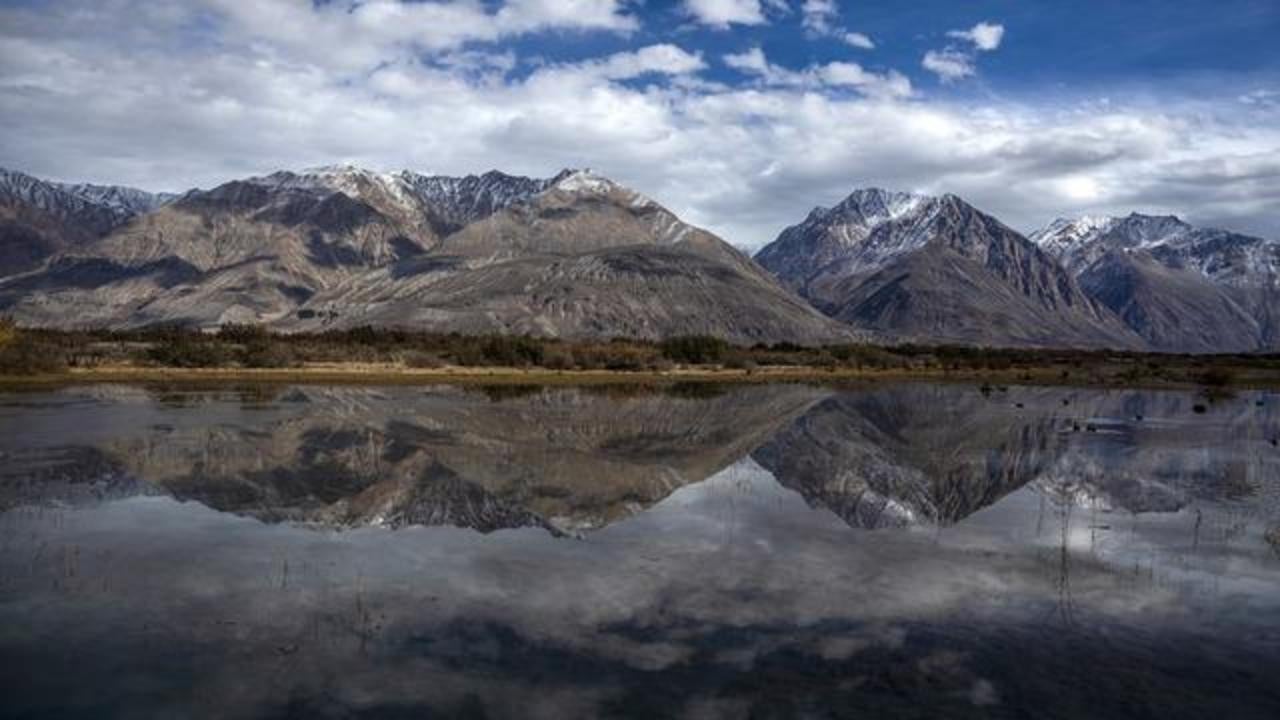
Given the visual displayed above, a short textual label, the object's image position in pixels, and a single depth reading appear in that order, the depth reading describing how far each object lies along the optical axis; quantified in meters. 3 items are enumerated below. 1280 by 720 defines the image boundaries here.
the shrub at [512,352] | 126.38
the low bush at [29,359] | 90.31
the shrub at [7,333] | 99.53
